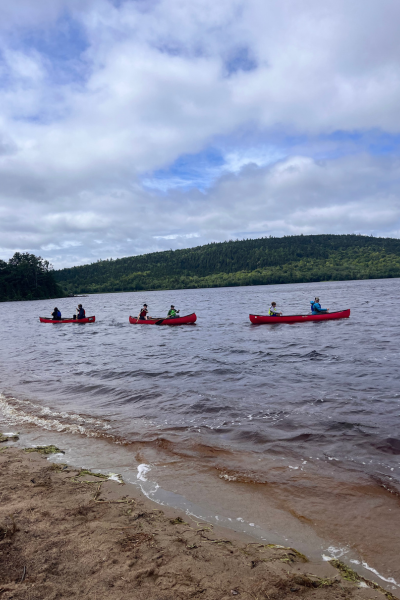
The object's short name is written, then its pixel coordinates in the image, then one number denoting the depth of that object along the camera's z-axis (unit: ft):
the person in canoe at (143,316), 114.42
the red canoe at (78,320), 130.10
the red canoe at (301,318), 98.17
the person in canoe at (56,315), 133.18
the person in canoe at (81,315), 128.98
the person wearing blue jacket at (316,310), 98.37
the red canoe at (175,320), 108.99
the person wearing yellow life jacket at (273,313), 99.02
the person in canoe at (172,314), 108.89
